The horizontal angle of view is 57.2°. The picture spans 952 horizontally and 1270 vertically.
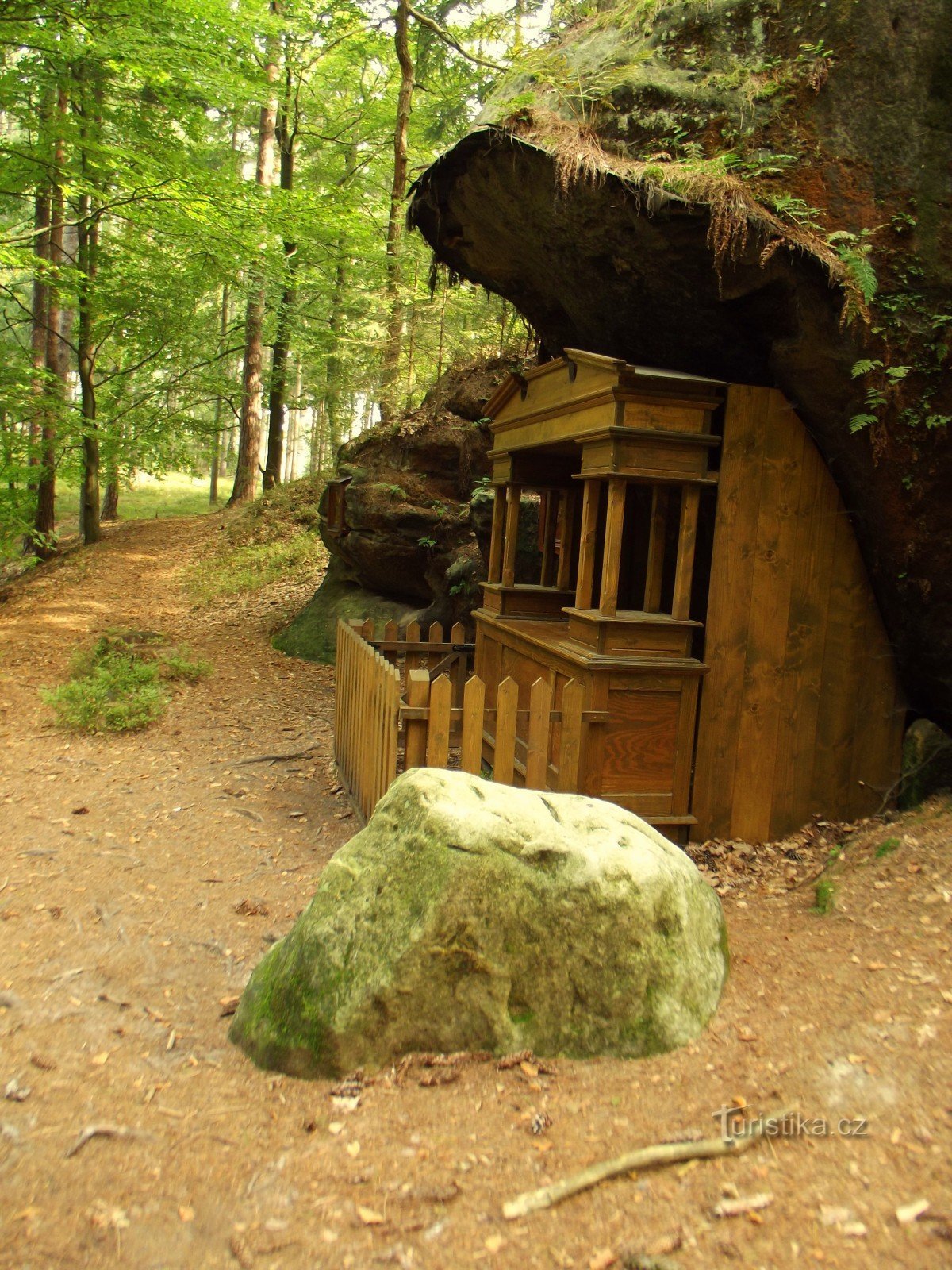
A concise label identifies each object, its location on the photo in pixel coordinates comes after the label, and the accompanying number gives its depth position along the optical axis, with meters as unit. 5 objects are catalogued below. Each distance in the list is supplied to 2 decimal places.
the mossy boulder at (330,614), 12.37
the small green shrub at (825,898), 4.71
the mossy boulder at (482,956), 3.37
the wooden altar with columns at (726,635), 5.94
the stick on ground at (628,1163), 2.56
